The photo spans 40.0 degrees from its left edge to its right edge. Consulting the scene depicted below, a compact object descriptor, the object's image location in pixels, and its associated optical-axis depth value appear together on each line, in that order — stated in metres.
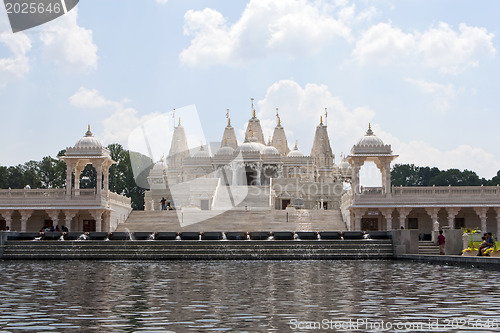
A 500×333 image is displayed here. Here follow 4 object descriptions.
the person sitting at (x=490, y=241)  28.69
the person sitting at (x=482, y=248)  27.42
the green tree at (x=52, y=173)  85.00
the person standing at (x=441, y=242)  33.19
